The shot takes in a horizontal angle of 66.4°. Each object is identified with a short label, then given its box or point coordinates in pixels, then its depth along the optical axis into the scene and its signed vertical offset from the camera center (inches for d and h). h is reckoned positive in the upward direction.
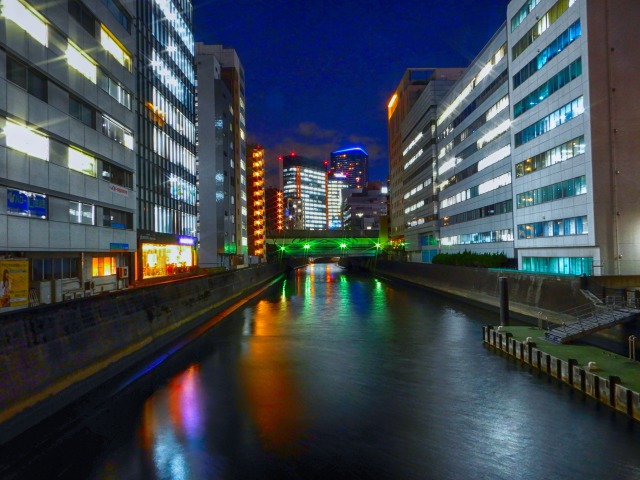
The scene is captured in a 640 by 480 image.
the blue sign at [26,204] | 1171.3 +131.4
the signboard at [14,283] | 872.3 -50.3
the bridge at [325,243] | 5019.7 +92.9
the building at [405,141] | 4018.2 +1075.3
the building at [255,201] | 5590.6 +610.1
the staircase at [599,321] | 885.2 -134.4
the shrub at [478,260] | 2287.2 -49.1
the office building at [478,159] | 2500.0 +553.1
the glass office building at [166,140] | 2342.5 +617.9
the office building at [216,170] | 3757.4 +671.1
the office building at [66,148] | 1162.0 +315.7
